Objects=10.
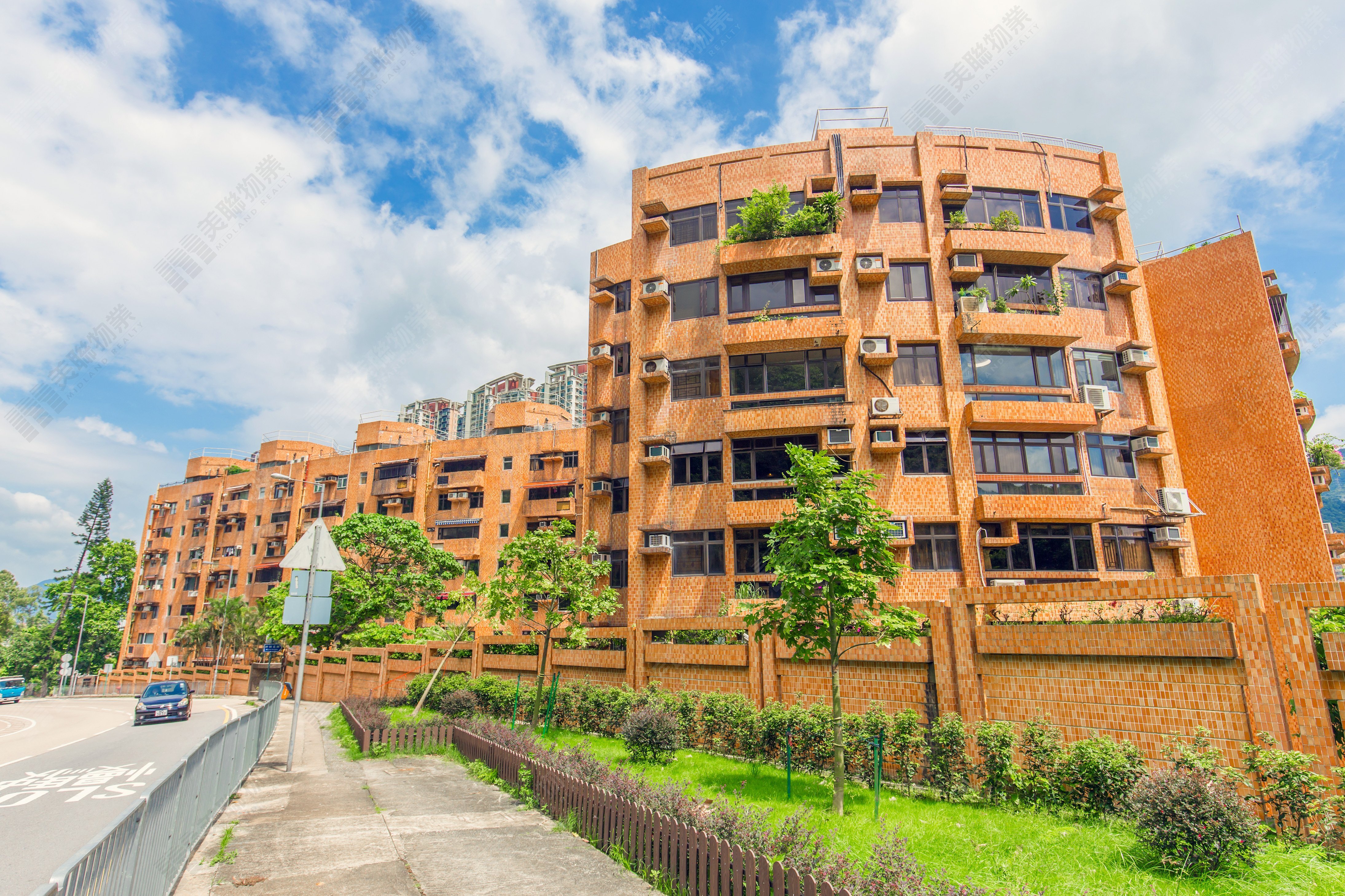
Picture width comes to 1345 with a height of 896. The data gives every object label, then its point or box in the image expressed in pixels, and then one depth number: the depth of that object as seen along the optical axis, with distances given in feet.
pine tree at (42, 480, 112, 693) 249.96
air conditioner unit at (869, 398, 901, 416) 73.61
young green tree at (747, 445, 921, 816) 34.06
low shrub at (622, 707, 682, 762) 44.68
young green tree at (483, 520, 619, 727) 63.21
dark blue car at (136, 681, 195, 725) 88.33
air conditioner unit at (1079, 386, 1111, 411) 72.95
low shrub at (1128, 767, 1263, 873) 22.20
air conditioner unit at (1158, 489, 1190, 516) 73.31
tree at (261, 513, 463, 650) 133.69
